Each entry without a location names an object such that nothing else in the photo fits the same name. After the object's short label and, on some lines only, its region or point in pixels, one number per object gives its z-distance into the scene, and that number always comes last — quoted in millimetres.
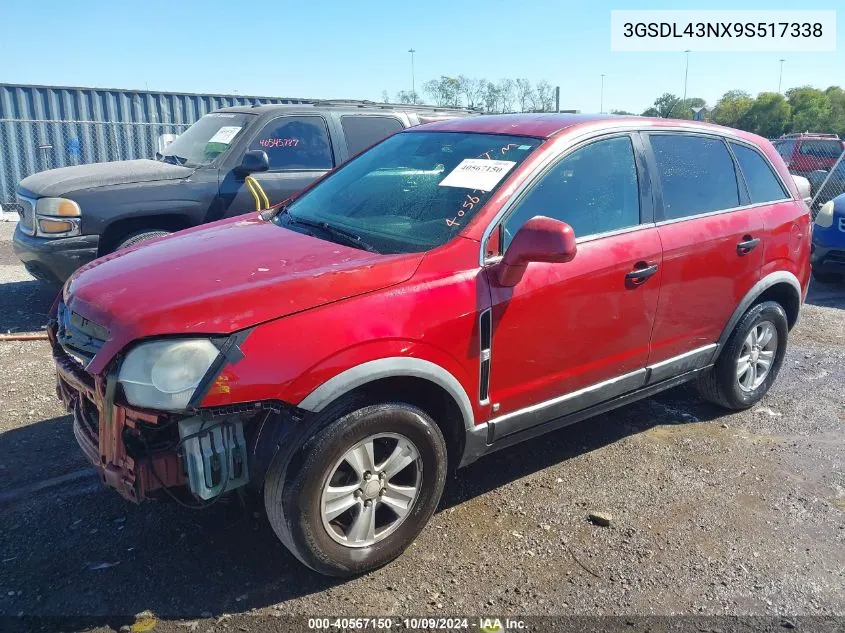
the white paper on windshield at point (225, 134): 6621
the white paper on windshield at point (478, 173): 3215
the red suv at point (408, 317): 2492
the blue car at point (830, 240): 8031
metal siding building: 14016
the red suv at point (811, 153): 14228
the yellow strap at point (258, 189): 6367
